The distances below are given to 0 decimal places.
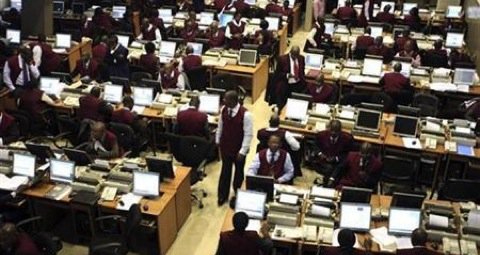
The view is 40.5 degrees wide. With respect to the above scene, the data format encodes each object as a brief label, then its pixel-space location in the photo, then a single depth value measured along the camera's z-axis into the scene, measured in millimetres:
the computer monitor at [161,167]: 7723
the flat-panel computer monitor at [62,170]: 7766
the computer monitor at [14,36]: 13039
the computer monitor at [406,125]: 9422
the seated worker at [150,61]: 11727
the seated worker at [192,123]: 9031
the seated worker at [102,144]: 8398
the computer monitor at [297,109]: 9797
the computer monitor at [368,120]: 9461
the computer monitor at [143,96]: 10211
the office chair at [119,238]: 6824
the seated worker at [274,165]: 8008
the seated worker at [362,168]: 8125
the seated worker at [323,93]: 10555
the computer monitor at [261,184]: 7254
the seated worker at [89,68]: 11289
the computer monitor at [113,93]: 10297
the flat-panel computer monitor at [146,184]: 7527
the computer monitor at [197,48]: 12320
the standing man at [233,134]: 8227
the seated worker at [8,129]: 9103
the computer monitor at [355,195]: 7125
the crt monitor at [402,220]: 6957
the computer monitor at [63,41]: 12914
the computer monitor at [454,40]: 13789
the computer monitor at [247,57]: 12078
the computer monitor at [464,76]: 11469
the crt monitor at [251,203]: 7117
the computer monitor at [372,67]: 11781
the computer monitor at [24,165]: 7832
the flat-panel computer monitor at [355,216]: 6961
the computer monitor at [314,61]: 11953
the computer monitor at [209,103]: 10008
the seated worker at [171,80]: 10883
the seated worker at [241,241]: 6336
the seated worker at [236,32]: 13141
